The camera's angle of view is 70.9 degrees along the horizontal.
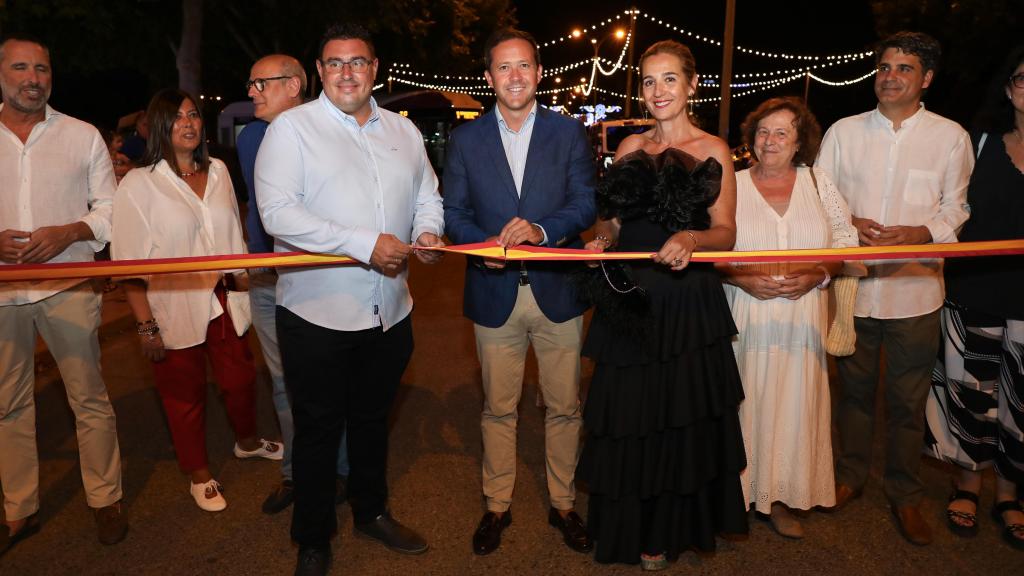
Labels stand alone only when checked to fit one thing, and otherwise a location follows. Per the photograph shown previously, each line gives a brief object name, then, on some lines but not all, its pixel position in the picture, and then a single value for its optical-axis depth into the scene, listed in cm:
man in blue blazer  350
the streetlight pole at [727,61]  1404
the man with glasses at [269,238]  408
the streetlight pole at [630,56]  2708
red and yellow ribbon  318
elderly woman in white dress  357
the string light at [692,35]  2419
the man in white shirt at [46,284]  349
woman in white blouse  379
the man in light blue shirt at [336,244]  313
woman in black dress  320
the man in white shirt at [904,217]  372
